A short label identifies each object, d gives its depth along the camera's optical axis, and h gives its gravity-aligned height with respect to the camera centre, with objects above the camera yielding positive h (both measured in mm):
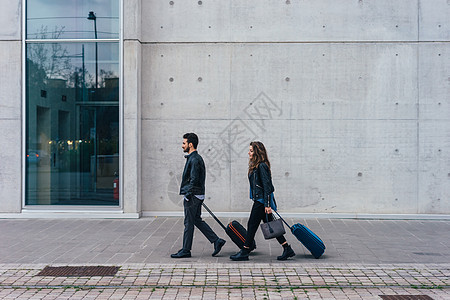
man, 7617 -799
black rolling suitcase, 7699 -1407
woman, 7336 -778
